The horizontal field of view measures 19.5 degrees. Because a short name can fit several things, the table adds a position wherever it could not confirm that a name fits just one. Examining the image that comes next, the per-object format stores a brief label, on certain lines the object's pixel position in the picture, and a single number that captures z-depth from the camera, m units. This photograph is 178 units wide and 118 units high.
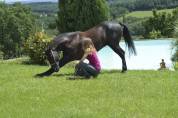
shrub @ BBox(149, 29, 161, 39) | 44.64
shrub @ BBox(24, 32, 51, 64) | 21.68
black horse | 15.23
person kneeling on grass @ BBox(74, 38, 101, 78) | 13.95
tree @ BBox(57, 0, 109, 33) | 40.34
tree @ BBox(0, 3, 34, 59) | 67.94
